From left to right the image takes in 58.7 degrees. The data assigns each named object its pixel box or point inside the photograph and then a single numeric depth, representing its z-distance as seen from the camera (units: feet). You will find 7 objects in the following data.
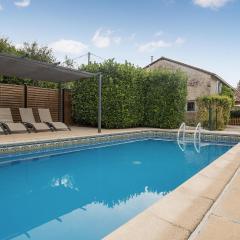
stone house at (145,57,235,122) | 62.41
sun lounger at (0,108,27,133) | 27.74
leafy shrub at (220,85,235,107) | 70.43
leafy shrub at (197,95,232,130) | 42.41
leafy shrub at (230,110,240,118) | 62.15
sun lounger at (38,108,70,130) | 32.32
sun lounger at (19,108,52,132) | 30.06
